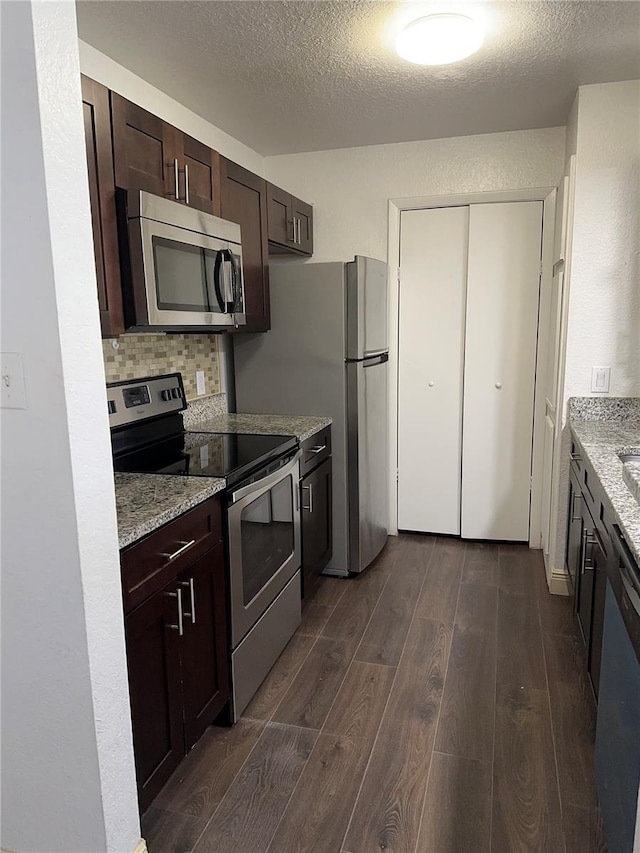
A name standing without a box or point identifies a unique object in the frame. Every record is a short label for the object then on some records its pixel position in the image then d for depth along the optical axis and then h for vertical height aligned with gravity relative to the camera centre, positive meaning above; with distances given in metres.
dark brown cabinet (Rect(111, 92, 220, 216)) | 1.91 +0.61
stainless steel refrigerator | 3.06 -0.19
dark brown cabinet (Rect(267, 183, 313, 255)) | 3.08 +0.59
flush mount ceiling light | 2.01 +0.99
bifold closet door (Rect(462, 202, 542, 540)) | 3.48 -0.23
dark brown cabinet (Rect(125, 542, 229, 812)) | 1.57 -0.95
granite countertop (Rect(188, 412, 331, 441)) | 2.84 -0.46
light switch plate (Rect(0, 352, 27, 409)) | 1.26 -0.10
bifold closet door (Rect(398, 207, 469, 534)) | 3.62 -0.23
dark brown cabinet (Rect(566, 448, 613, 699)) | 1.86 -0.82
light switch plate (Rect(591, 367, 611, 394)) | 2.84 -0.25
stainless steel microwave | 1.93 +0.23
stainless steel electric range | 2.07 -0.60
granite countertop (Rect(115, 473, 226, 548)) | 1.53 -0.47
